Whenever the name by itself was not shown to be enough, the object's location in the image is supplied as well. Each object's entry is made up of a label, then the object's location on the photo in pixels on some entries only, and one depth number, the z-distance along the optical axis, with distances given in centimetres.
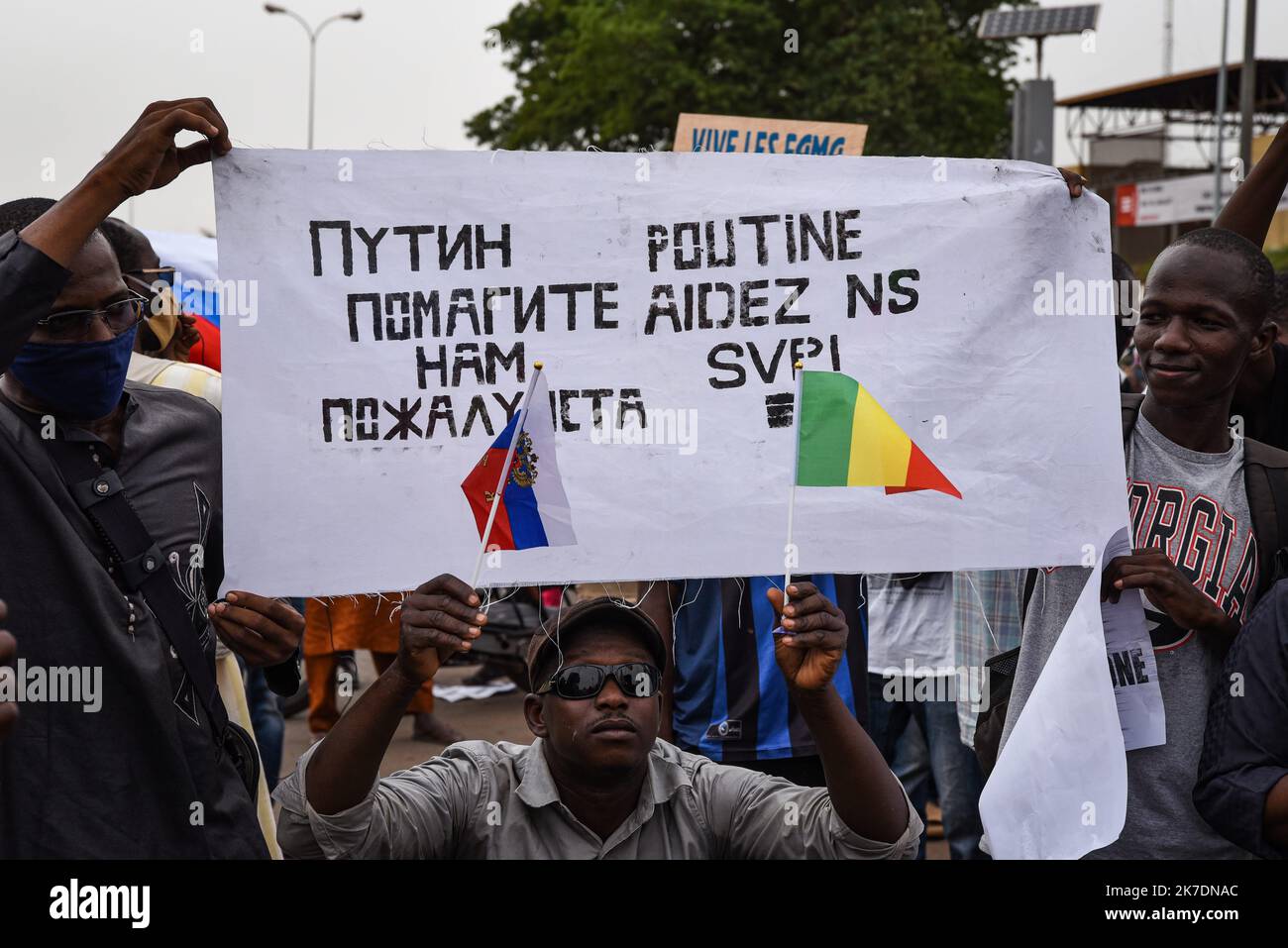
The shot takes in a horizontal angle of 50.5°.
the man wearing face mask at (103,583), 248
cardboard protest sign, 432
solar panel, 1549
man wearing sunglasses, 257
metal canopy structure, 3850
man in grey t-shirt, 291
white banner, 279
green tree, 2330
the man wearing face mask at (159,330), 398
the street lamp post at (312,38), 2916
